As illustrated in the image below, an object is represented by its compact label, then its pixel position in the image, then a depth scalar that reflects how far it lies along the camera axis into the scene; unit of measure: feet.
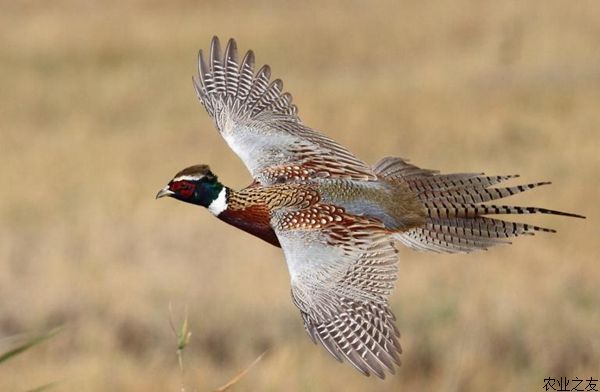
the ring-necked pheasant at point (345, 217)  40.98
